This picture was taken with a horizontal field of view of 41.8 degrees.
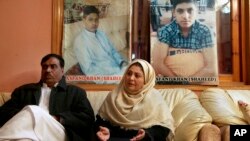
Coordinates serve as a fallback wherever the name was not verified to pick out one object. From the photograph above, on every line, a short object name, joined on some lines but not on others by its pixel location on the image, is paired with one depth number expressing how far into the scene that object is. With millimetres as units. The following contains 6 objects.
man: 2152
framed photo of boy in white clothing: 3072
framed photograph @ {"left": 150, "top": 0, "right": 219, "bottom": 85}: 3092
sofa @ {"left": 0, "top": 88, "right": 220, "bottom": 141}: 2238
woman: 2195
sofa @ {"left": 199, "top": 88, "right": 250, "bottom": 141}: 2438
